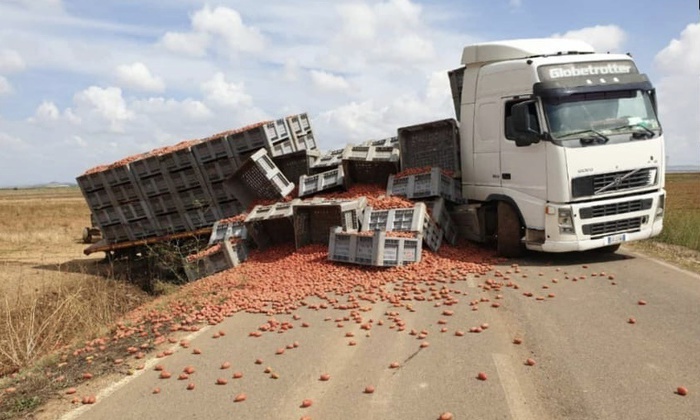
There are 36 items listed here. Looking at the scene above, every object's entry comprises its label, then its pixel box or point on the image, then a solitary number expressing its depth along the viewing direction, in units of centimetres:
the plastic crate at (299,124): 1333
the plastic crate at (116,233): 1438
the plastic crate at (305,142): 1352
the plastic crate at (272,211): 1107
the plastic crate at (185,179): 1304
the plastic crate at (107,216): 1430
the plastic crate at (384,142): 1355
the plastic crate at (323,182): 1219
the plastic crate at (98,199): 1425
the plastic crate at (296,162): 1297
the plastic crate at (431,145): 1155
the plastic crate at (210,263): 1099
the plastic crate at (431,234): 1012
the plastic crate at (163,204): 1343
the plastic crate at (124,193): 1380
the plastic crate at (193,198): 1305
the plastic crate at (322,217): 1044
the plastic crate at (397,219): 990
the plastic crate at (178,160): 1298
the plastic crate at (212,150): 1273
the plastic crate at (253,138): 1252
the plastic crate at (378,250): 934
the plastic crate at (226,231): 1156
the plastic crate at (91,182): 1417
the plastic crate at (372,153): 1225
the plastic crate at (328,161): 1250
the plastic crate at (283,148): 1274
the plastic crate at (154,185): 1341
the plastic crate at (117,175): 1370
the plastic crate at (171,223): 1341
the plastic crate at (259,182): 1225
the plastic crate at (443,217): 1065
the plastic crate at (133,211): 1382
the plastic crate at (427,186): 1102
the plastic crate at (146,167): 1337
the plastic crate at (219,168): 1272
